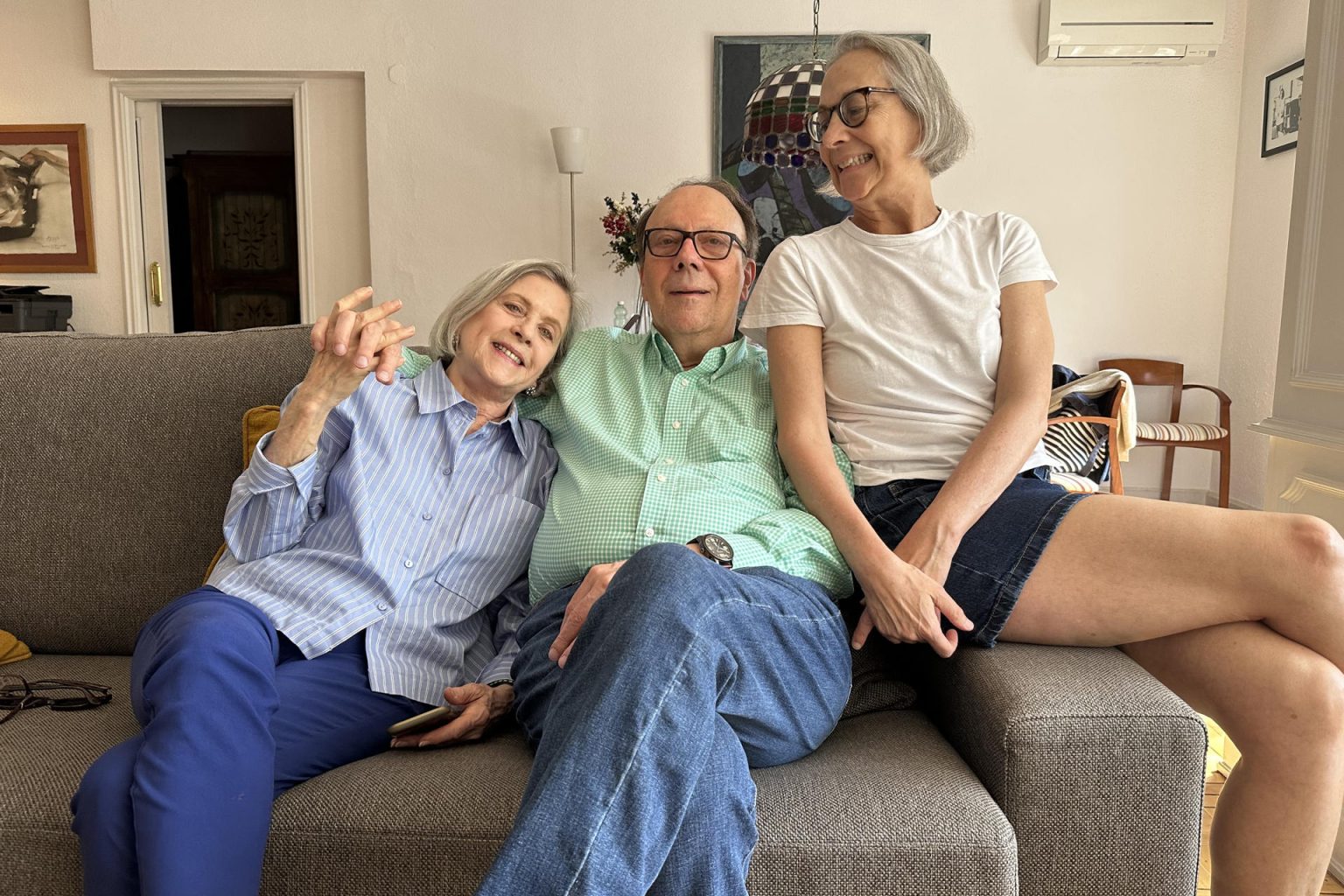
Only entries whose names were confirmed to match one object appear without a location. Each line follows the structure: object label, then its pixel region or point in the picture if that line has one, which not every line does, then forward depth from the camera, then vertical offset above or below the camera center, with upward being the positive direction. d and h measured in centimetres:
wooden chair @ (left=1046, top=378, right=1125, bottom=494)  312 -40
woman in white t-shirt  128 -30
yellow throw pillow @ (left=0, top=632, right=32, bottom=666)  166 -58
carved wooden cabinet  656 +24
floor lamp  514 +67
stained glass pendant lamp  282 +46
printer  500 -15
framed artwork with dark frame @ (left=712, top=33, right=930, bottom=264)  529 +64
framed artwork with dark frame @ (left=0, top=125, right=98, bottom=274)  546 +41
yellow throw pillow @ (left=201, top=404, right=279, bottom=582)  167 -22
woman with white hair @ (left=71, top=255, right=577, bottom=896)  111 -43
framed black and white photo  463 +83
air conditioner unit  509 +128
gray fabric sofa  116 -59
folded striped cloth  323 -31
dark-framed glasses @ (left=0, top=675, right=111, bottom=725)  147 -59
